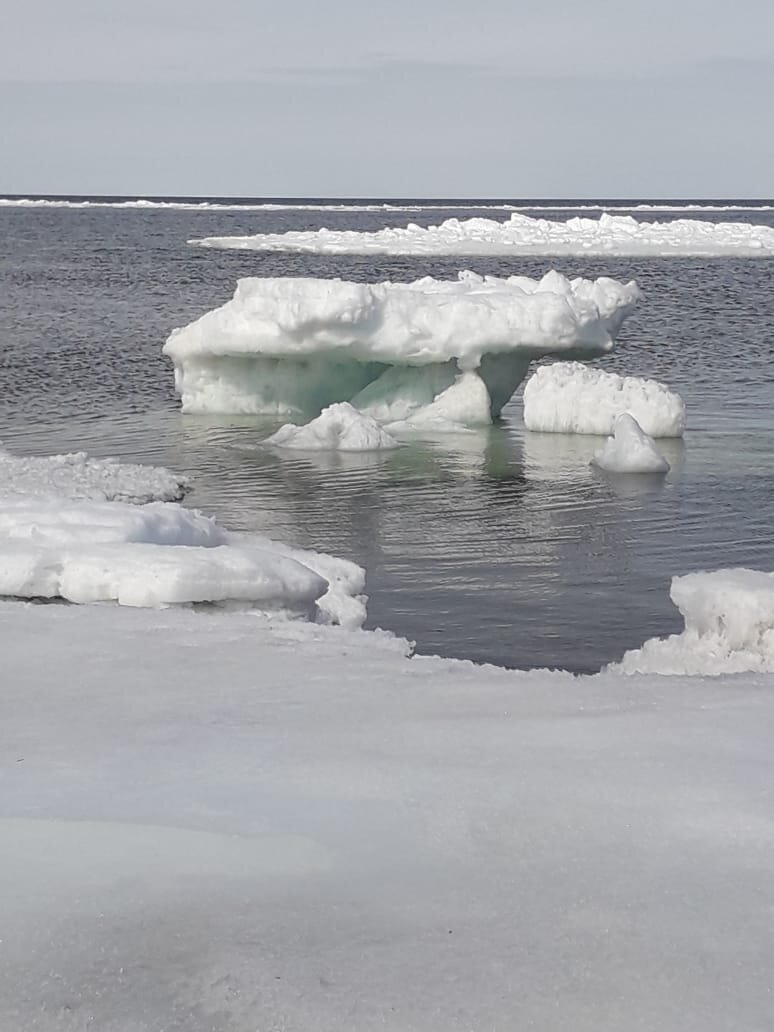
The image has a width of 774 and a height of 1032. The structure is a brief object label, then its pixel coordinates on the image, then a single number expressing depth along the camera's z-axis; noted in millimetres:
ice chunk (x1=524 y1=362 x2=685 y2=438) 15867
